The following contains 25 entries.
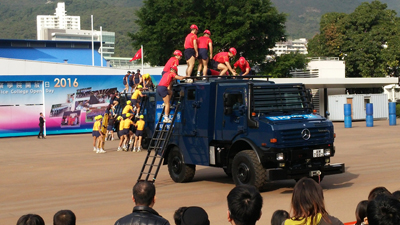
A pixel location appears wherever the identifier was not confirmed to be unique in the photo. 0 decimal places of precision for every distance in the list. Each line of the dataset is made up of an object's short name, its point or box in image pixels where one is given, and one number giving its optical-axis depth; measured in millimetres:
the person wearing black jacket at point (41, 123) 36281
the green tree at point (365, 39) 73688
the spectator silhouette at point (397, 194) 5359
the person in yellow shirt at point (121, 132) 24719
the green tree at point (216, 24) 56906
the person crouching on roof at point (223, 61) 16609
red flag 47962
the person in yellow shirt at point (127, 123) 24578
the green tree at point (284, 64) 62250
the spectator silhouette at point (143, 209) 4801
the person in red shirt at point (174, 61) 16000
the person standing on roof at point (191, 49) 16141
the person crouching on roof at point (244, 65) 17142
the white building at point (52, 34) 184625
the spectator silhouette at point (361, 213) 5299
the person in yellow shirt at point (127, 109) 25756
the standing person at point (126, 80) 33709
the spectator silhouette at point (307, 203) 4602
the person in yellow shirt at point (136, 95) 25725
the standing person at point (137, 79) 30388
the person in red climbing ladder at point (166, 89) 15055
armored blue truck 12297
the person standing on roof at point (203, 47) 16359
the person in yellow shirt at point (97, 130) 23828
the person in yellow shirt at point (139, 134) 24078
